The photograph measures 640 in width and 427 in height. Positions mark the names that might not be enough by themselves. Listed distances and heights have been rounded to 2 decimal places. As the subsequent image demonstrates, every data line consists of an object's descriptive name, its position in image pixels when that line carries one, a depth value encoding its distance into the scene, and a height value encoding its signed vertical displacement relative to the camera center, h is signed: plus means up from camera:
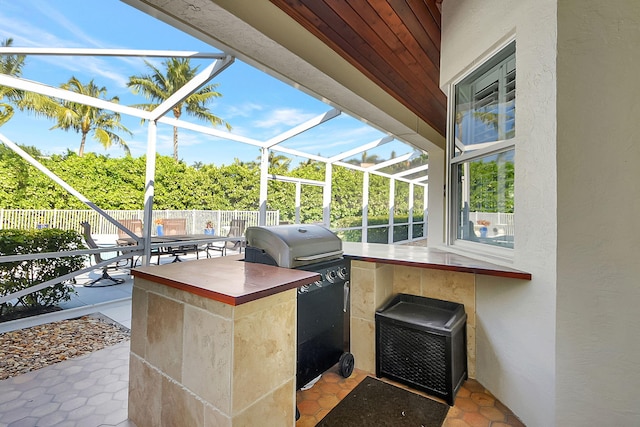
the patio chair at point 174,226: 6.43 -0.23
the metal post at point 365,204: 9.17 +0.45
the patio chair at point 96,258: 4.56 -0.70
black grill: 1.98 -0.51
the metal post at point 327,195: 7.46 +0.58
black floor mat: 1.92 -1.30
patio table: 4.79 -0.43
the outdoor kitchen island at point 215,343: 1.26 -0.60
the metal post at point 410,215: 12.05 +0.15
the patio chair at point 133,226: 5.55 -0.21
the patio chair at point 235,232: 6.70 -0.35
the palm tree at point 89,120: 9.36 +3.45
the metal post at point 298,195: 7.69 +0.59
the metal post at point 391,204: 10.63 +0.54
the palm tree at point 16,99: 6.02 +2.93
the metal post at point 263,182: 6.02 +0.71
